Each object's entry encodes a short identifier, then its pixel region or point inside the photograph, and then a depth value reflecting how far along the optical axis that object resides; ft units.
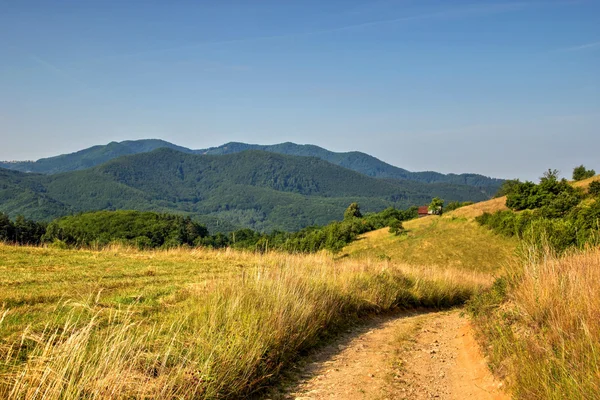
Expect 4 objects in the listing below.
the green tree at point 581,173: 217.44
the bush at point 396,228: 216.13
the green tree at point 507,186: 207.88
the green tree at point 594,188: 159.12
